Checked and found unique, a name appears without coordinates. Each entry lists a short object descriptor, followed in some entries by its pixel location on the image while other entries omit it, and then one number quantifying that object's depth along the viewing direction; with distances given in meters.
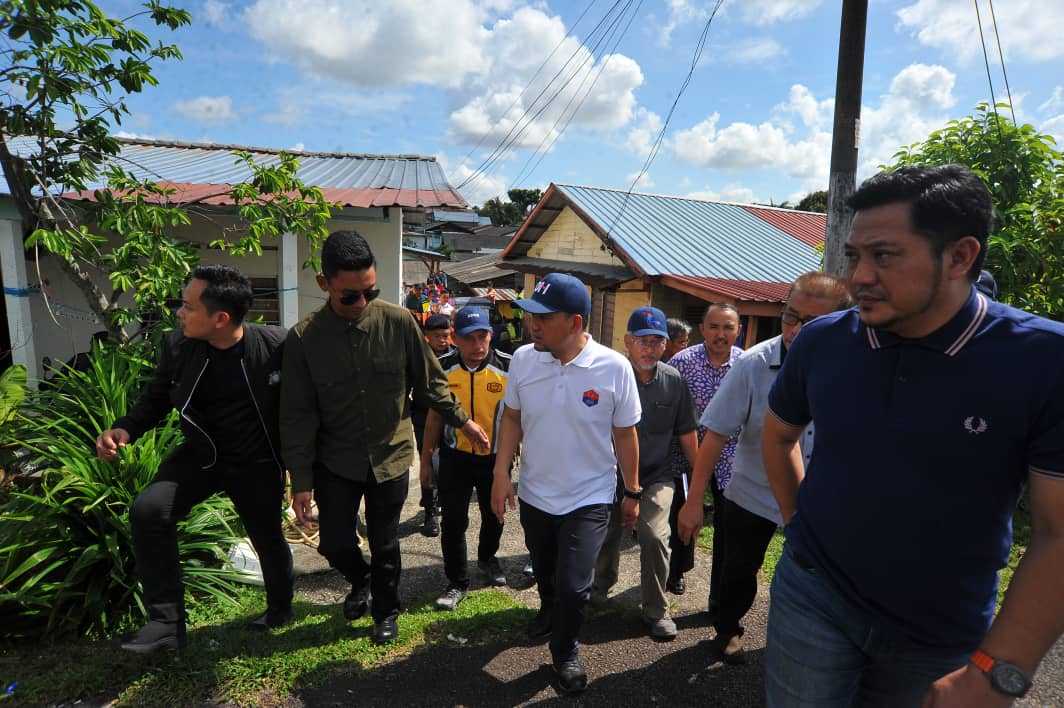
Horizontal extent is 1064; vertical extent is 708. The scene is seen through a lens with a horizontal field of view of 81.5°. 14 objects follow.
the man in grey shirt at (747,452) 2.90
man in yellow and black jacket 3.78
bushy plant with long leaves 3.20
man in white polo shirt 2.93
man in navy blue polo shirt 1.39
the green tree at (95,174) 3.74
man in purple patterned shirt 3.98
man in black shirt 2.88
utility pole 5.60
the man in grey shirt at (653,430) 3.59
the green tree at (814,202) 42.91
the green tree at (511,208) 69.69
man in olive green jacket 3.05
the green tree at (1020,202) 5.66
